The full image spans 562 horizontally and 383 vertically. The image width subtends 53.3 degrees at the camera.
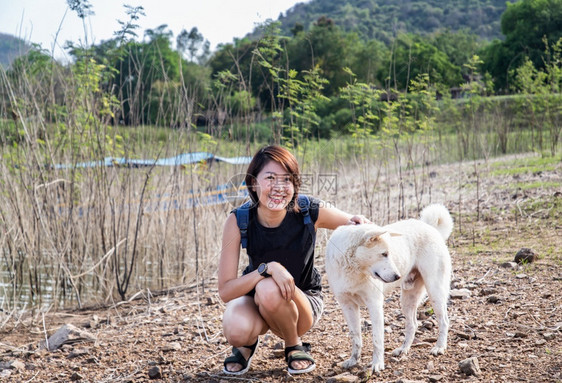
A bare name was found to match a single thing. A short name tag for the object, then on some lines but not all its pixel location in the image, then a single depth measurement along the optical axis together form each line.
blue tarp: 5.79
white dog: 2.96
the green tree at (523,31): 25.84
